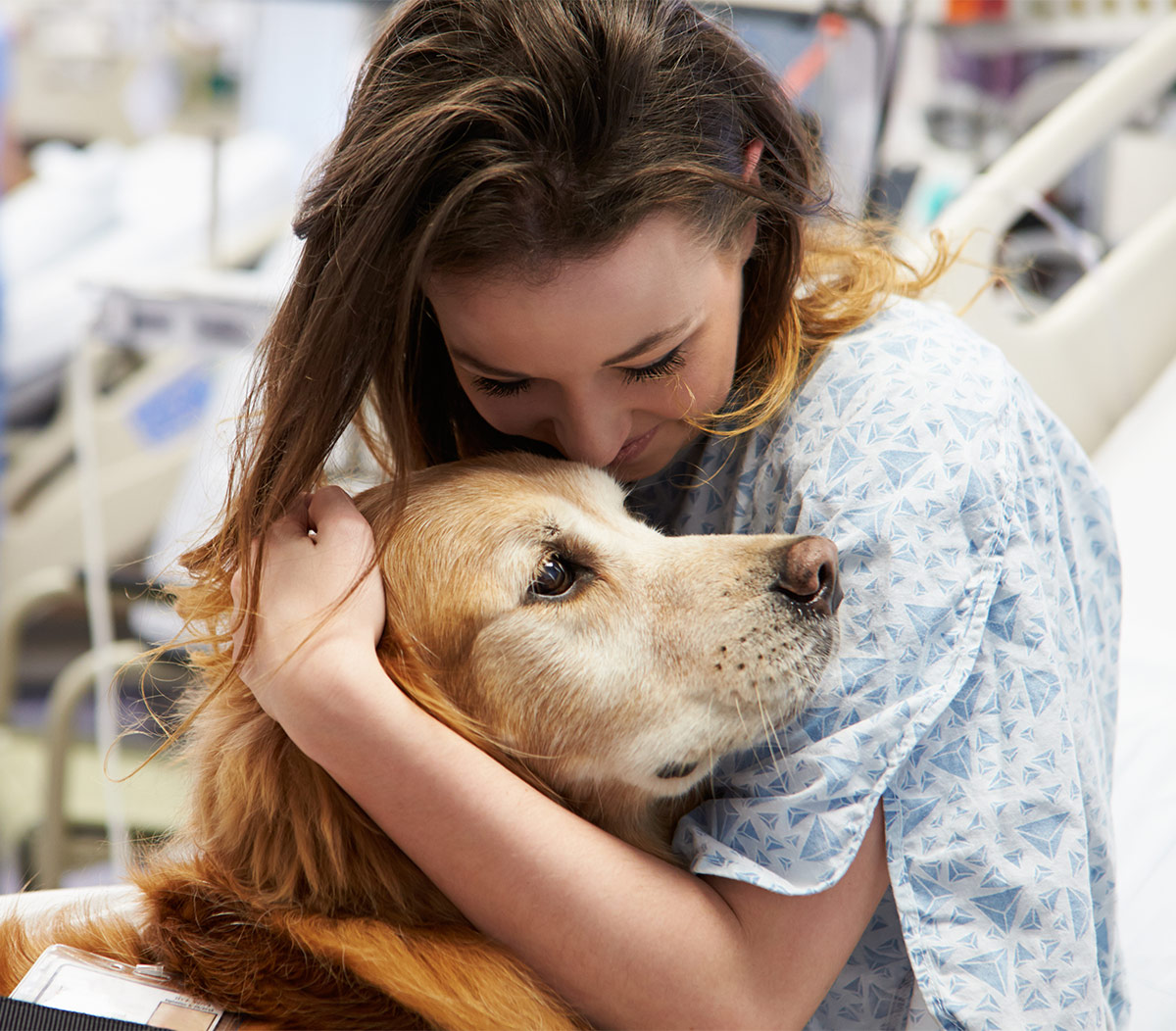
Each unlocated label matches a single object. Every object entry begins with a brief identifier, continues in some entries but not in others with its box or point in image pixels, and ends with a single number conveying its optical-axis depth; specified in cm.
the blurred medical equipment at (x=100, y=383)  255
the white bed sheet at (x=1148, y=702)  135
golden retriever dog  90
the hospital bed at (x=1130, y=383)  146
